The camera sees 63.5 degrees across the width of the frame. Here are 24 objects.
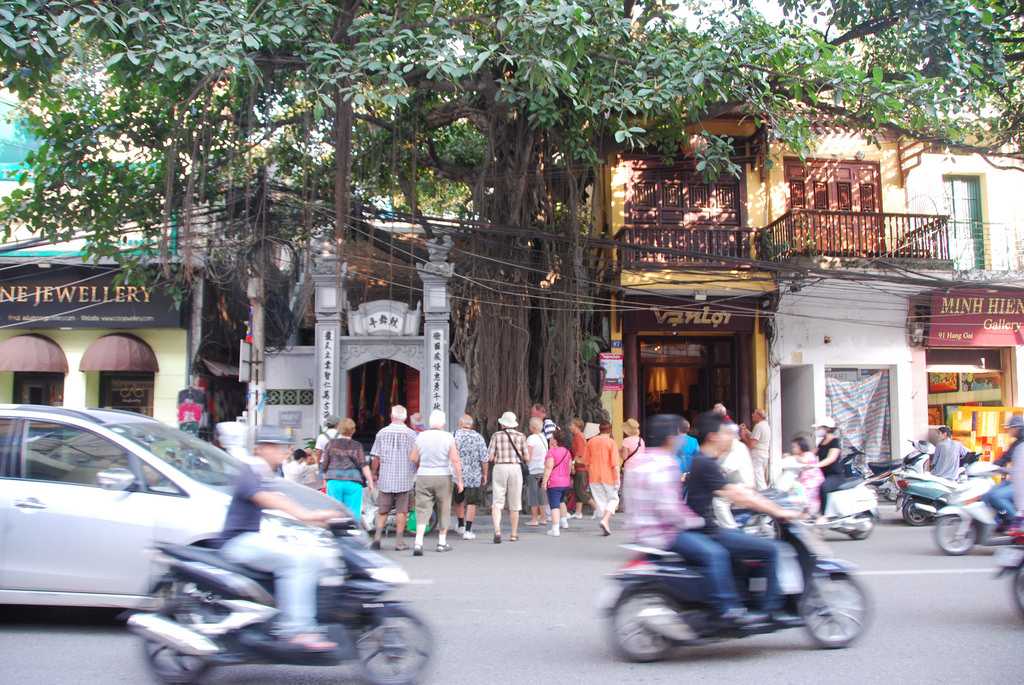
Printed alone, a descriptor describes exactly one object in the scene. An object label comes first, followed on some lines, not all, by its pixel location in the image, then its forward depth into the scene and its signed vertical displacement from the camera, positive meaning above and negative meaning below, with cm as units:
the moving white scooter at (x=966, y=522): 999 -144
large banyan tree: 1000 +437
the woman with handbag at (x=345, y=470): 1055 -78
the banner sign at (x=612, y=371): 1566 +67
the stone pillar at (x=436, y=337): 1545 +132
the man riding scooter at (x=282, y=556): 471 -86
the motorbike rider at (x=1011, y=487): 686 -73
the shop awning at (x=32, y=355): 1712 +115
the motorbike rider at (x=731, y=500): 548 -70
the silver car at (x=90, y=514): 611 -78
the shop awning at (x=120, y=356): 1722 +113
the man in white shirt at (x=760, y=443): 1512 -70
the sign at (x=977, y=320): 1733 +176
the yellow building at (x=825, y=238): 1658 +297
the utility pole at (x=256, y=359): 1480 +90
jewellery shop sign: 1752 +229
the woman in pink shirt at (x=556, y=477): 1255 -107
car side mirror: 547 -46
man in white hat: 1202 -88
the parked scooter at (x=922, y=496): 1247 -140
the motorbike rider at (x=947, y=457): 1388 -89
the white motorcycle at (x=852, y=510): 1150 -147
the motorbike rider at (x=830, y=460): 1166 -79
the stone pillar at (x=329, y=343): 1568 +125
